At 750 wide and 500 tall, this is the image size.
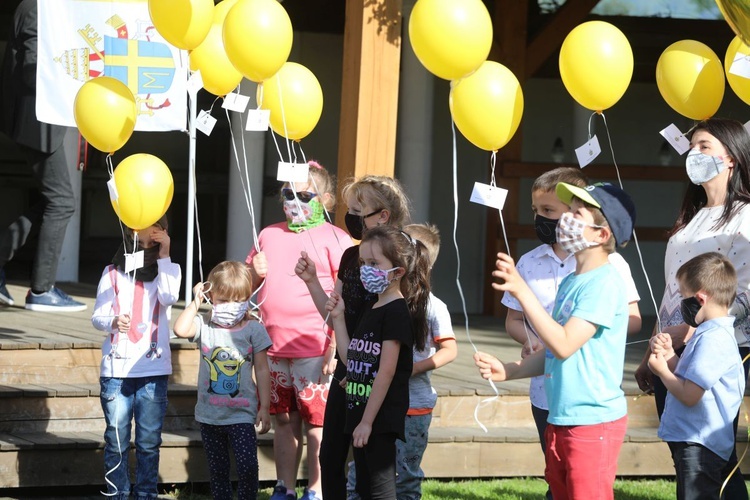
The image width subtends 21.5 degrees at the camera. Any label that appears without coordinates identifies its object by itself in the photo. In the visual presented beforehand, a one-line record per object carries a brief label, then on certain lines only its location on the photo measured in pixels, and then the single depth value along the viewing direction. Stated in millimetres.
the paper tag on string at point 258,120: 7349
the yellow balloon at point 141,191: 7410
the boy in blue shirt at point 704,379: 6170
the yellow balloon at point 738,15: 5309
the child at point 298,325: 7961
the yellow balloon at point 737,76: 6947
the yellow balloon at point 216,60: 8322
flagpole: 8084
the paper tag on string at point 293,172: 7205
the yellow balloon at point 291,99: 7982
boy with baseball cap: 5581
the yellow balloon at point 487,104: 6773
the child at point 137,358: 7662
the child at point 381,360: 6460
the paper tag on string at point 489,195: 6446
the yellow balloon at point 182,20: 7349
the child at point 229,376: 7532
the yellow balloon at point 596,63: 6964
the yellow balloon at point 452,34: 6620
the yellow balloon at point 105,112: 7396
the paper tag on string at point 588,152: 6679
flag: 10515
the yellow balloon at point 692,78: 7192
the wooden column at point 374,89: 9732
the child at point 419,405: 7219
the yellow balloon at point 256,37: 7144
